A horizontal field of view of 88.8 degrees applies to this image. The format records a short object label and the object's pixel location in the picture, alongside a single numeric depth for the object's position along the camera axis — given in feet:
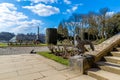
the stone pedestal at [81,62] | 5.55
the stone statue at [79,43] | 5.77
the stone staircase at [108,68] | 4.73
